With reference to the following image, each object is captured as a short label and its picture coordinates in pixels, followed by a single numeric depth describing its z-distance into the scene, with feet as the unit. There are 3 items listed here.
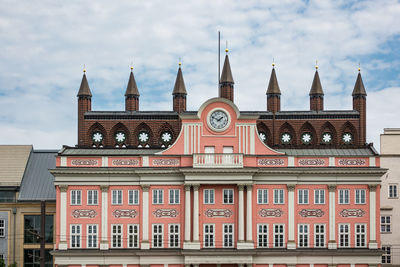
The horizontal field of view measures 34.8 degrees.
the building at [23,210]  259.80
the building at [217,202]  235.81
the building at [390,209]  270.81
